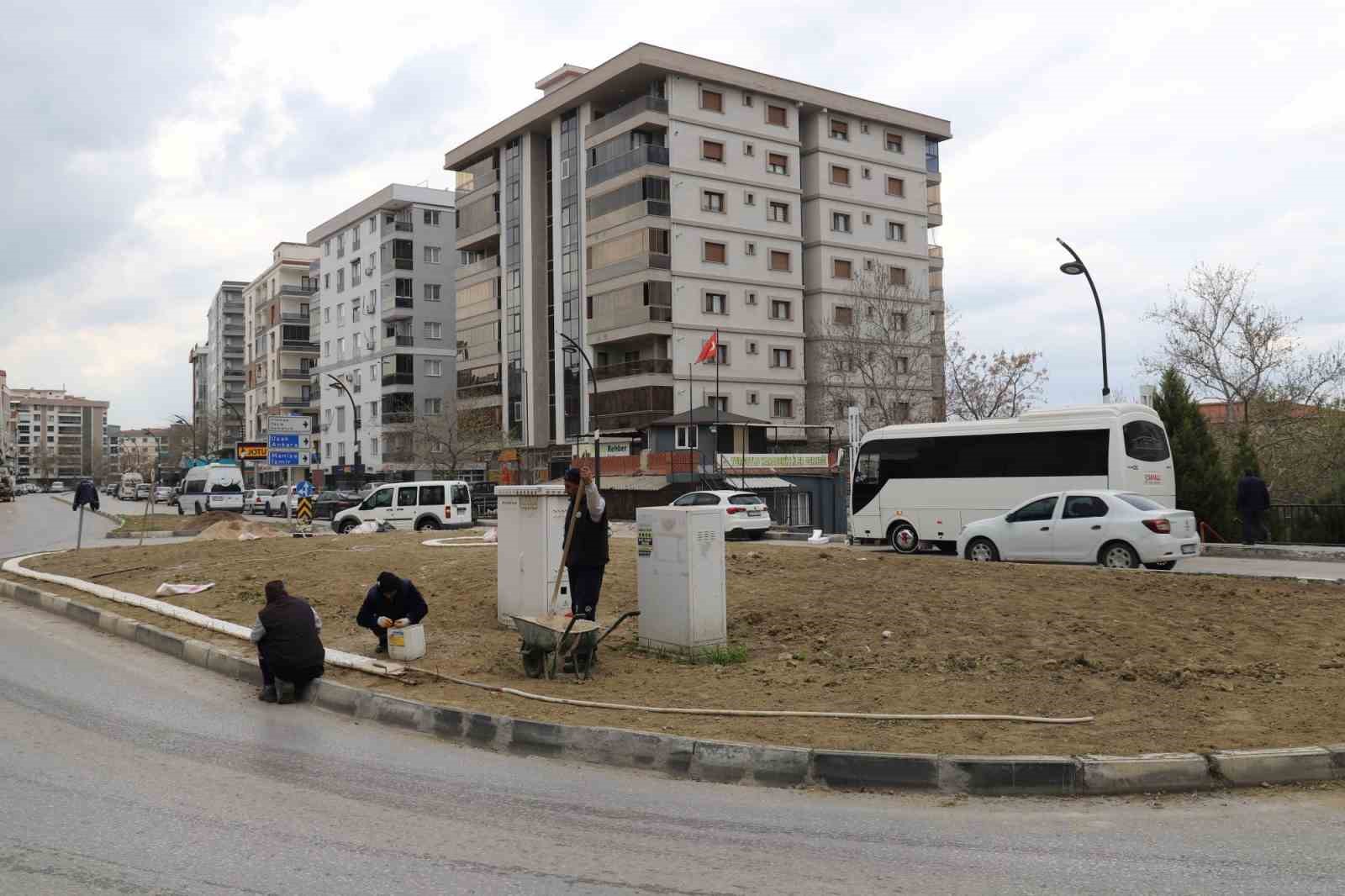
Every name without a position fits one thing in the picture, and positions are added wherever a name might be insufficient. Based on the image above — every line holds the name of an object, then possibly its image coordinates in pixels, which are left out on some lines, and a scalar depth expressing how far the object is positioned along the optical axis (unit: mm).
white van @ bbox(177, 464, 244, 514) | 47719
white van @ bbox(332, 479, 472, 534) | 30844
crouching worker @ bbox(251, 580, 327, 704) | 8664
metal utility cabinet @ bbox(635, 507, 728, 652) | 9406
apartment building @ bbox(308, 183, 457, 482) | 74938
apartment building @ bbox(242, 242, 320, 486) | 95500
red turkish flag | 43125
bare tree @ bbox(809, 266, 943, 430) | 47594
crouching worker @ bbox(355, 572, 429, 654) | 9789
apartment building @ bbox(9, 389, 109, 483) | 193088
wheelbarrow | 8641
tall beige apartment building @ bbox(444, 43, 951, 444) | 53188
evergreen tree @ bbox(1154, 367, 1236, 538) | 25609
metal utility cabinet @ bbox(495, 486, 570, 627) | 11008
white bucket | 9523
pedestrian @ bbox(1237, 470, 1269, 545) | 21656
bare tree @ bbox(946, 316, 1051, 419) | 46062
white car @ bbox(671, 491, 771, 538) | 28797
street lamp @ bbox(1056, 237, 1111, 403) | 26047
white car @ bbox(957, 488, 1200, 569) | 16891
